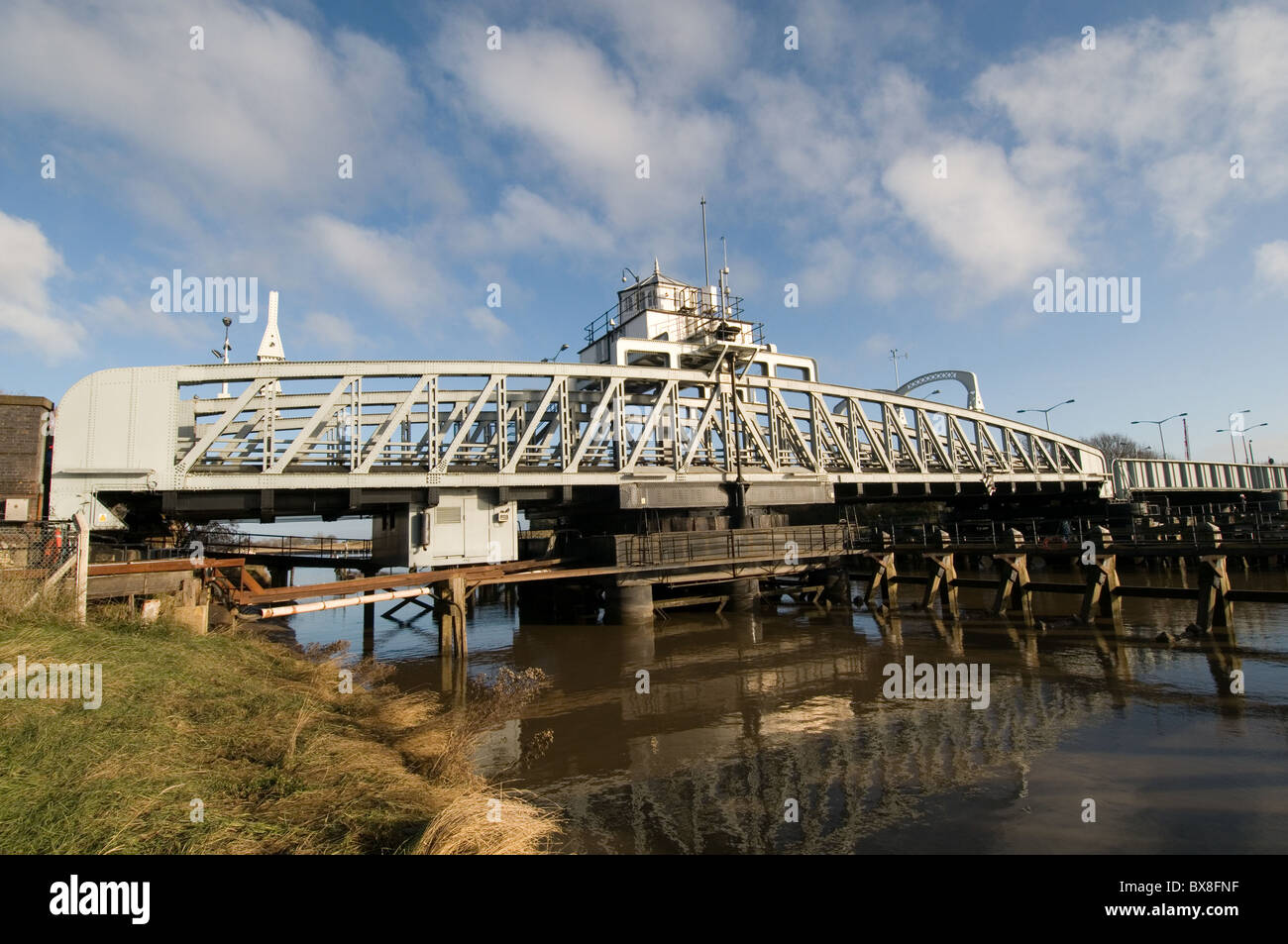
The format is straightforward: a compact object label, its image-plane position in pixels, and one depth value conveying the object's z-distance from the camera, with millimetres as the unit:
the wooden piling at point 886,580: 29594
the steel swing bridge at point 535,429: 20141
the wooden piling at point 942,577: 27203
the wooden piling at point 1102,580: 23047
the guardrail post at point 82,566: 12137
